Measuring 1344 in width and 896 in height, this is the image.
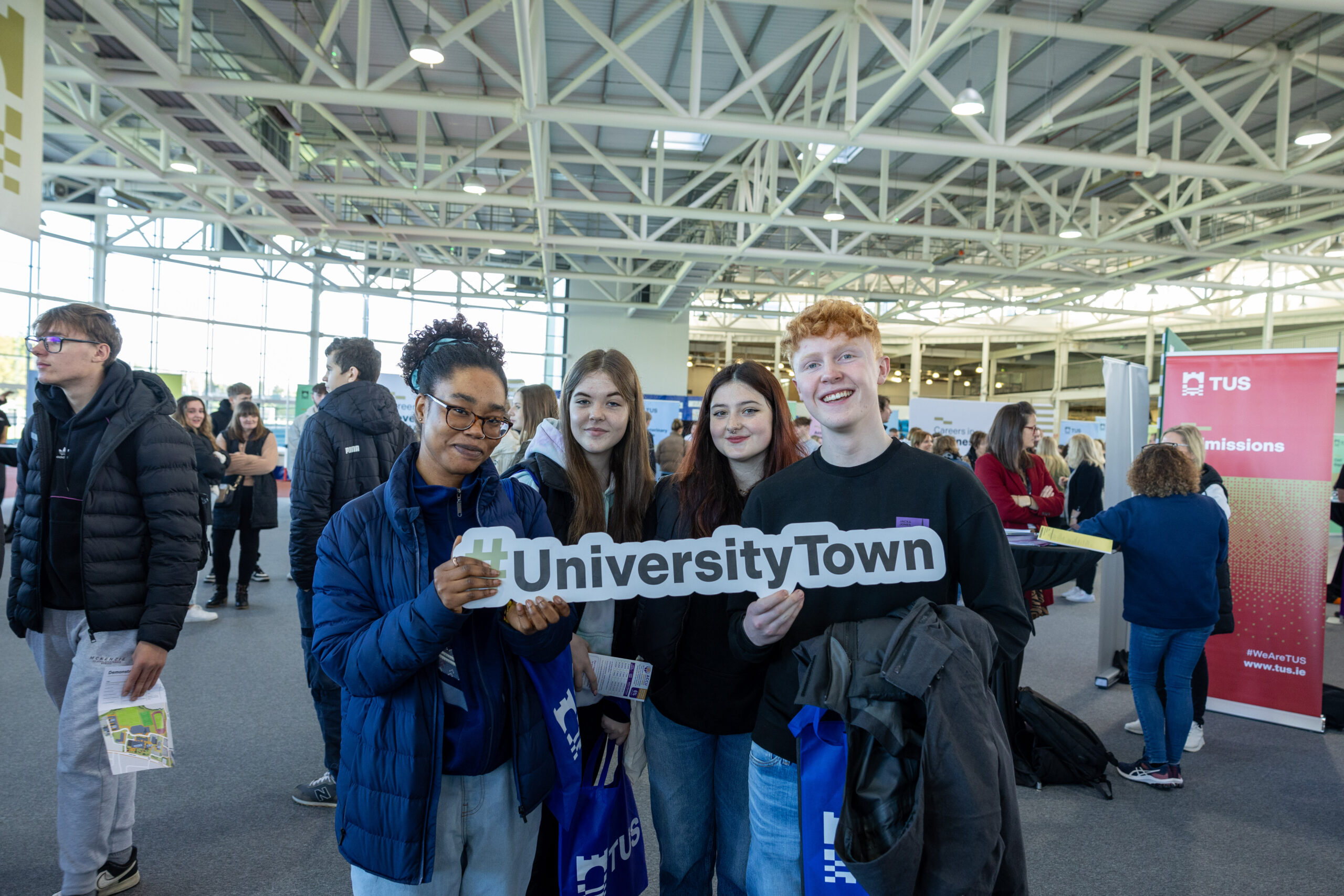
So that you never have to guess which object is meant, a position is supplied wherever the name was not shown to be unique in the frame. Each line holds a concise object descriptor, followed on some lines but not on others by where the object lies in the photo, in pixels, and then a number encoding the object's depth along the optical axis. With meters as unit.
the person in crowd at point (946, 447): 7.77
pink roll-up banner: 4.21
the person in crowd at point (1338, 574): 6.85
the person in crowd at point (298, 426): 3.61
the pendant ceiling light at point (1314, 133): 6.80
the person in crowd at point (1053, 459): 7.12
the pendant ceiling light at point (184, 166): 9.84
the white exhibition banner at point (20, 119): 2.15
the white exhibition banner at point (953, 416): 10.98
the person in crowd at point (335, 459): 2.79
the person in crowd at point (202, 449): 4.44
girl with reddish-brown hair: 1.65
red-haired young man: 1.33
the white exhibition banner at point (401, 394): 8.68
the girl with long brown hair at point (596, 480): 1.77
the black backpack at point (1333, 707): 4.23
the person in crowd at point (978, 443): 8.14
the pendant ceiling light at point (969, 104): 5.95
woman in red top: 4.31
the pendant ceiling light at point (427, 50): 5.65
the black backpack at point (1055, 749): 3.39
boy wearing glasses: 2.06
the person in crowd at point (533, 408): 2.79
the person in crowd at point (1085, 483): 6.87
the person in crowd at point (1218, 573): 3.69
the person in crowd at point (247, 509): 5.79
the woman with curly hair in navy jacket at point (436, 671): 1.23
